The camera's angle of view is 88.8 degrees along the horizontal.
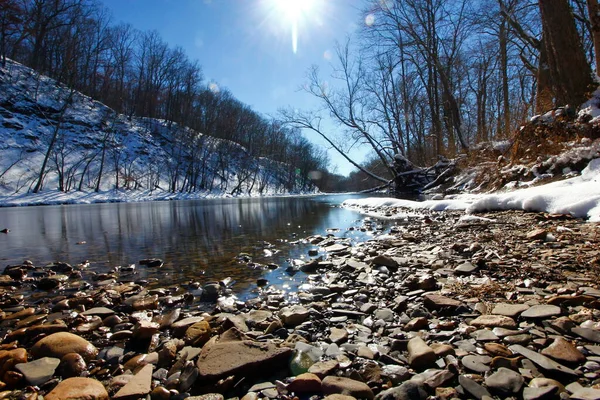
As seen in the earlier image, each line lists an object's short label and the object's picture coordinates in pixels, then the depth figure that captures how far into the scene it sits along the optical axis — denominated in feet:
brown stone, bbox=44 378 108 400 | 4.76
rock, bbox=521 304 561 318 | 6.04
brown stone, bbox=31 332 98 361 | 6.36
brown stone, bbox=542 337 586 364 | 4.63
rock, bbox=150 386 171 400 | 4.87
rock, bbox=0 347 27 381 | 5.85
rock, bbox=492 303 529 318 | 6.36
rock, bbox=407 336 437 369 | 5.16
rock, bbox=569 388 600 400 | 3.80
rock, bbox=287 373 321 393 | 4.84
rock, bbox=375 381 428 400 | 4.35
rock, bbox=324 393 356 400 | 4.42
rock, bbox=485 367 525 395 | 4.20
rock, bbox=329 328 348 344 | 6.45
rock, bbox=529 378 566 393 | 4.08
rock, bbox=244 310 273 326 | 7.76
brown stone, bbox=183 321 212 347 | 6.80
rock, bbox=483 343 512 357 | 5.06
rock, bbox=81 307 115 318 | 8.76
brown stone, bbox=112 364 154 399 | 4.88
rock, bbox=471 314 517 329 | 5.97
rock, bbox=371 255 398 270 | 11.77
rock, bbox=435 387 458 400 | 4.30
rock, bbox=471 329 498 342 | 5.59
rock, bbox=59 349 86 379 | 5.82
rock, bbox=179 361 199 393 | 5.13
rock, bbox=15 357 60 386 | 5.50
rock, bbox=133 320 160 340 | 7.37
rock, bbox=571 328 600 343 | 5.08
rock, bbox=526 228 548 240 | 12.21
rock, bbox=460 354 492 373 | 4.79
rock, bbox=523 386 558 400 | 3.95
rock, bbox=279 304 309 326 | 7.54
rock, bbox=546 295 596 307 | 6.42
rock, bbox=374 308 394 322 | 7.39
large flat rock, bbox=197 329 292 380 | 5.29
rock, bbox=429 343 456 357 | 5.30
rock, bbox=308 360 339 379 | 5.13
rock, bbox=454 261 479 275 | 9.84
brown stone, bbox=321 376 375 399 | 4.56
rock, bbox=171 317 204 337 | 7.47
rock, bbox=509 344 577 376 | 4.42
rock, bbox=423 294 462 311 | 7.22
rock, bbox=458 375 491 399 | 4.22
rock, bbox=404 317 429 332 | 6.60
